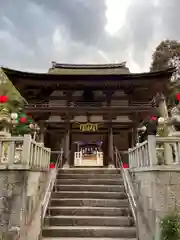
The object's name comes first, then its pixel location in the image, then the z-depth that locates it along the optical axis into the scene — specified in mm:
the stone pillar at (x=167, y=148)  5050
